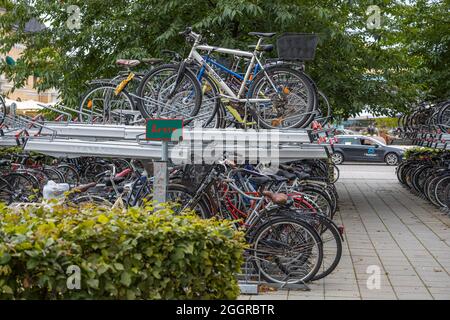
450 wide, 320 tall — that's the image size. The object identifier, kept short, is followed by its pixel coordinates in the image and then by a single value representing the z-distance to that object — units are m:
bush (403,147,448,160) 18.94
